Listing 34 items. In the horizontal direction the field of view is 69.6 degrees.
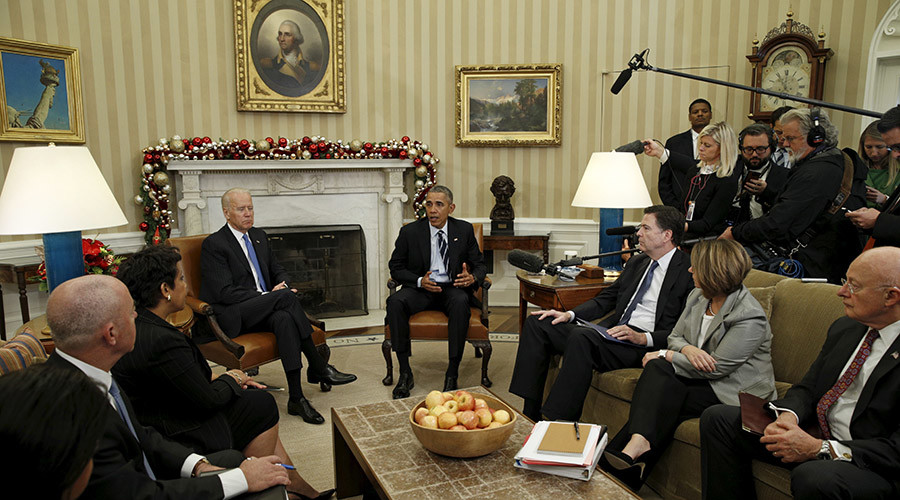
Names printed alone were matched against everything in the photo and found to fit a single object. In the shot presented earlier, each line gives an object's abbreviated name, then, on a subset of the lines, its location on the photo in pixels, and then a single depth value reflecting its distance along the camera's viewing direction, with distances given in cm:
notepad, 235
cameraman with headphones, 366
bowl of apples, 237
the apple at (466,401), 255
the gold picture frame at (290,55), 607
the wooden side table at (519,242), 649
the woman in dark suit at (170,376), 240
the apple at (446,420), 240
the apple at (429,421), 243
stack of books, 228
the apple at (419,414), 252
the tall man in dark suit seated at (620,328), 337
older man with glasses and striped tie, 211
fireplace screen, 632
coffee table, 222
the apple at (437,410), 248
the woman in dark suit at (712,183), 431
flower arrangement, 362
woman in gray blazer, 282
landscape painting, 662
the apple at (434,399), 259
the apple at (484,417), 244
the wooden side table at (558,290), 423
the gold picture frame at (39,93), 498
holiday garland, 566
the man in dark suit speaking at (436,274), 436
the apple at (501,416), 247
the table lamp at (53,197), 288
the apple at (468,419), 241
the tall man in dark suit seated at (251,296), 403
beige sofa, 283
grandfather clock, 560
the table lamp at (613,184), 449
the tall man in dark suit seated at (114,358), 182
